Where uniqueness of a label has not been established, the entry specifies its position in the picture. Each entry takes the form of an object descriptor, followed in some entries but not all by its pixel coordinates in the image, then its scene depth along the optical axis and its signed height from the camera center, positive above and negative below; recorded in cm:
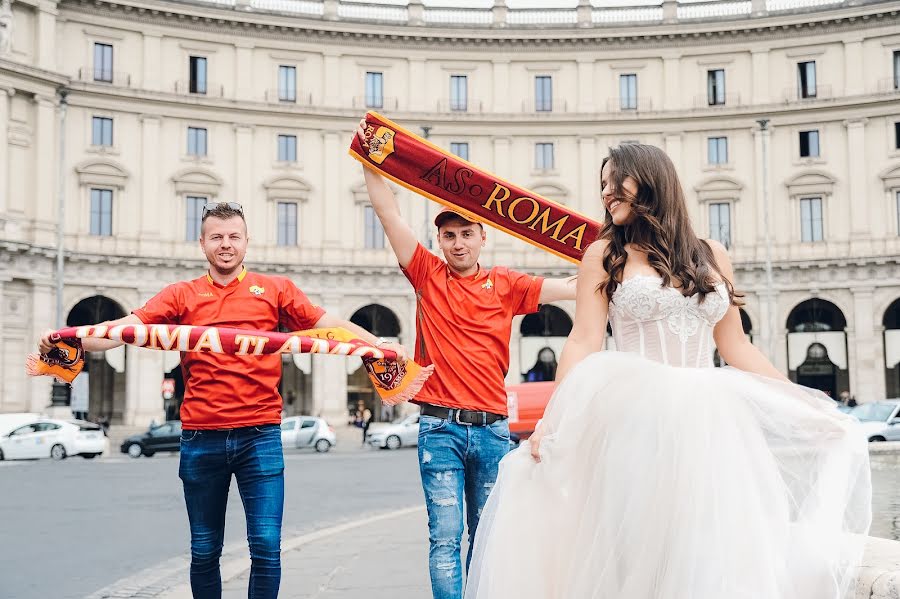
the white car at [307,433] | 3169 -276
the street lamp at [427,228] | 4116 +498
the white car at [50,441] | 2827 -264
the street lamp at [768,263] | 4347 +354
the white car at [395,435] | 3228 -287
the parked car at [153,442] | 2952 -279
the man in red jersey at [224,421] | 464 -34
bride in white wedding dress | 333 -41
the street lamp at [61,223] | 3666 +496
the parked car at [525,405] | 2597 -156
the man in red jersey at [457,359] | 465 -6
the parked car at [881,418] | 2445 -187
